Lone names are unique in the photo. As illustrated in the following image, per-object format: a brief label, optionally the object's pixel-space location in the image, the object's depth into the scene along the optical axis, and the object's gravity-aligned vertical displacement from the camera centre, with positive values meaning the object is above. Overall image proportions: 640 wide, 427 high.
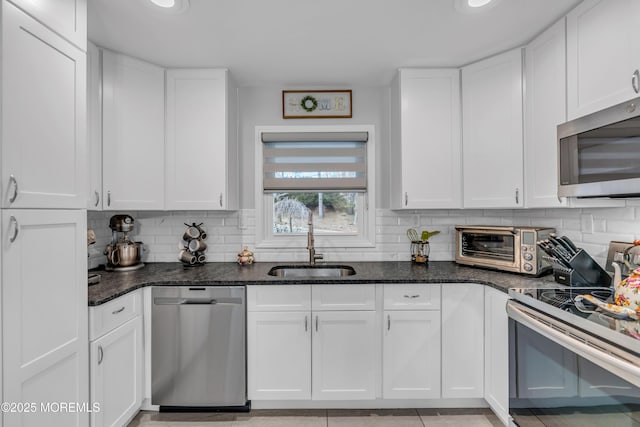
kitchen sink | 2.69 -0.46
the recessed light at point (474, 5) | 1.71 +1.07
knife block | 1.73 -0.31
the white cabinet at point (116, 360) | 1.67 -0.79
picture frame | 2.80 +0.91
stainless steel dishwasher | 2.12 -0.84
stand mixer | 2.44 -0.26
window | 2.80 +0.26
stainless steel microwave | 1.37 +0.27
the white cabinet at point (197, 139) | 2.44 +0.55
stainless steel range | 1.09 -0.57
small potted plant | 2.67 -0.28
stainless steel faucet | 2.67 -0.27
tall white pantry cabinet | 1.19 +0.00
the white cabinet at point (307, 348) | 2.15 -0.86
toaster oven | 2.10 -0.24
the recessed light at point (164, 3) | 1.69 +1.07
